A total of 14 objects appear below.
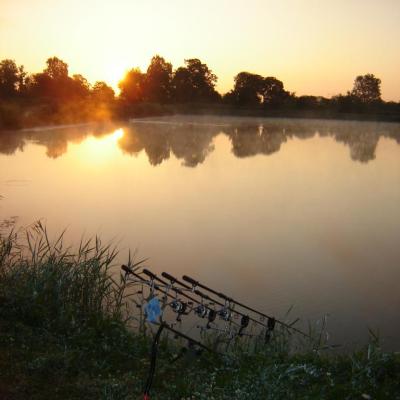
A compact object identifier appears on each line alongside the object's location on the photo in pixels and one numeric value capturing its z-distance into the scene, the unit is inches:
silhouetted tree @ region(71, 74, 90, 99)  2883.9
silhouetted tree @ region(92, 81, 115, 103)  2353.3
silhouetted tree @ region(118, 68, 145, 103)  2856.8
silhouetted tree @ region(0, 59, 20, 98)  2352.4
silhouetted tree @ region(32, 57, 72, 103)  2632.9
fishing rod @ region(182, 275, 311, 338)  194.9
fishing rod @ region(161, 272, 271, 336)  200.5
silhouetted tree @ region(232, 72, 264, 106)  3319.4
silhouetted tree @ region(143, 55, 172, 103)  3302.2
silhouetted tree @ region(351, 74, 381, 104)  3747.5
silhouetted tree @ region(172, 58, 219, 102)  3400.6
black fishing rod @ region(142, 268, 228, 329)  192.7
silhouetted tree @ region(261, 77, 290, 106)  3353.8
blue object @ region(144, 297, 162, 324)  135.8
